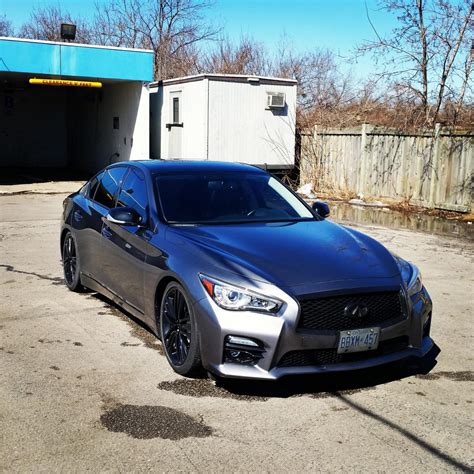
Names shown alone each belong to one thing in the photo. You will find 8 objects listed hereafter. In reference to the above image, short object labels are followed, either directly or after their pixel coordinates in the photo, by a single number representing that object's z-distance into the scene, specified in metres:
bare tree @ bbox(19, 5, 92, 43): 41.72
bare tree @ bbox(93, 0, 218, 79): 36.96
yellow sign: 19.98
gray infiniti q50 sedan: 4.39
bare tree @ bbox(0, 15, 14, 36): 48.34
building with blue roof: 19.39
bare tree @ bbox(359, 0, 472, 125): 18.17
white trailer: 18.06
